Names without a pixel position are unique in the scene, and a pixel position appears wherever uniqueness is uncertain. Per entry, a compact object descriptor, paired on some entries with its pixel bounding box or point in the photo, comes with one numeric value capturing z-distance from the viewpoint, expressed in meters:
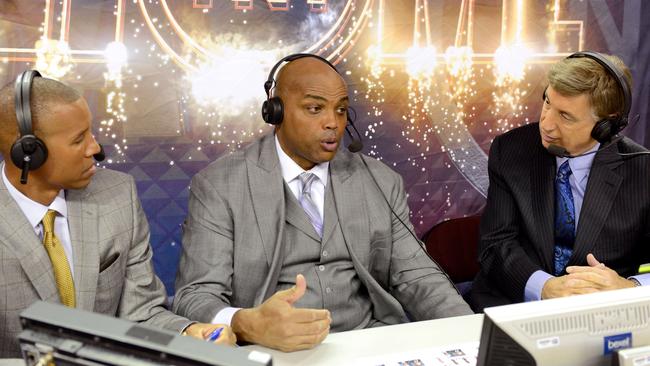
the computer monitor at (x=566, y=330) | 1.10
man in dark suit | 2.32
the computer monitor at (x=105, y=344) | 0.89
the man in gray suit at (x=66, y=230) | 1.74
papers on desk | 1.52
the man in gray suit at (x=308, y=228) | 2.15
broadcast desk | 1.57
